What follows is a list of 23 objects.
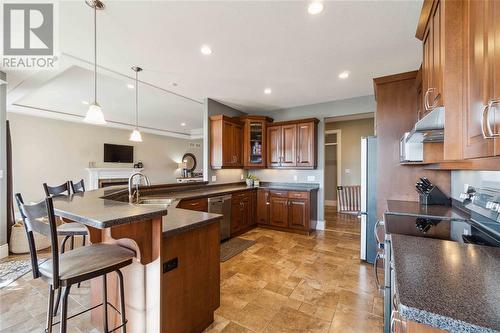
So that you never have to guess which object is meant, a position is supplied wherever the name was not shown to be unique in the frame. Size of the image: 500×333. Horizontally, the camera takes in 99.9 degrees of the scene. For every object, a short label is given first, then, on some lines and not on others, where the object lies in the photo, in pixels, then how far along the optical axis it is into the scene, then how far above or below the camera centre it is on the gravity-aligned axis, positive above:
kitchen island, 1.30 -0.71
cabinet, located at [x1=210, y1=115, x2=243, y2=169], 4.33 +0.52
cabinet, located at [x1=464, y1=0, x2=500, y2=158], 0.72 +0.35
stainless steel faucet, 2.29 -0.35
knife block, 2.36 -0.35
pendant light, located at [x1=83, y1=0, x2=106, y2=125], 2.25 +0.56
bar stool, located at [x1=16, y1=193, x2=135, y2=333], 1.10 -0.57
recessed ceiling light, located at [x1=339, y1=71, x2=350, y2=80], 3.21 +1.44
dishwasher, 3.59 -0.75
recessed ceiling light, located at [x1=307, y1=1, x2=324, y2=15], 1.83 +1.43
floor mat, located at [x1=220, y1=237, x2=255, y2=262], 3.25 -1.37
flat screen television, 6.91 +0.44
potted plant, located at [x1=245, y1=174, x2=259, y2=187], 5.01 -0.31
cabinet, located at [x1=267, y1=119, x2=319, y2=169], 4.50 +0.50
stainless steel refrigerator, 2.96 -0.45
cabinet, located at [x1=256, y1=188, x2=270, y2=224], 4.62 -0.89
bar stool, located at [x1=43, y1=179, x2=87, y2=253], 1.92 -0.59
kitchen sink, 2.60 -0.45
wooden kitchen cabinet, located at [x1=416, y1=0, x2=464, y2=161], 1.01 +0.49
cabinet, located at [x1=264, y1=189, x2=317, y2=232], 4.20 -0.90
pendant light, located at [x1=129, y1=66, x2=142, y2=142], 3.07 +1.43
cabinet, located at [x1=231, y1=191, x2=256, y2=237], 4.11 -0.92
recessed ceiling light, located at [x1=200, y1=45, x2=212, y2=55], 2.52 +1.43
